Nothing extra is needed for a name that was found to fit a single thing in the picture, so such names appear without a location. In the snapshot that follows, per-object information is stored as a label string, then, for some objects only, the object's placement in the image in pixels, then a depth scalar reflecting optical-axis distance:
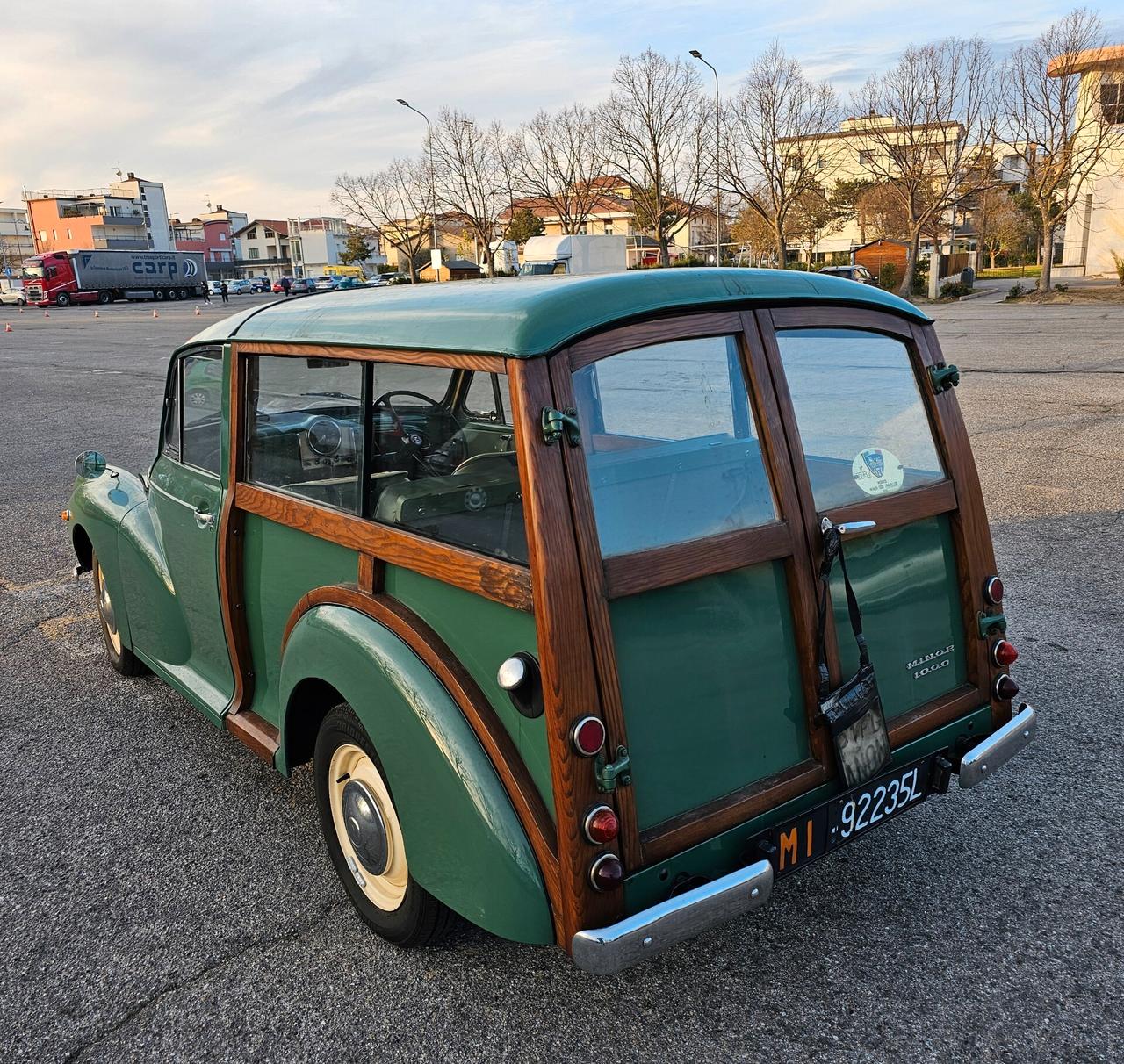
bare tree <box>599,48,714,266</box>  42.88
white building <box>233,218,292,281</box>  111.12
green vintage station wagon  2.16
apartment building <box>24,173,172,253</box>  97.75
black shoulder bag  2.48
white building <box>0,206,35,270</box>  111.81
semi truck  58.66
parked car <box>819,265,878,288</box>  31.29
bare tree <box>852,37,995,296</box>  35.25
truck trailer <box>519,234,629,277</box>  36.94
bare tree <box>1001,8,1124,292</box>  34.06
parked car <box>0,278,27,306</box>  64.34
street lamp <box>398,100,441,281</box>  54.88
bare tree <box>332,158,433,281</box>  58.00
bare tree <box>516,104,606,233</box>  49.16
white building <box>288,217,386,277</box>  112.19
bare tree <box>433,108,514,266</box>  53.00
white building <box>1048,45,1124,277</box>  36.09
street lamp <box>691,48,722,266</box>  39.66
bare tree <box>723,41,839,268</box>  39.28
